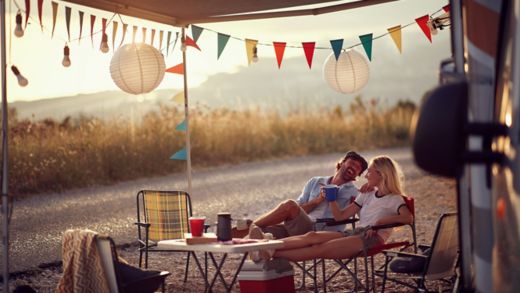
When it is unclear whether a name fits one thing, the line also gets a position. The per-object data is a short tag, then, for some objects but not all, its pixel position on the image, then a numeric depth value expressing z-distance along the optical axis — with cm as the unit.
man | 686
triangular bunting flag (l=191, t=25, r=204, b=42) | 815
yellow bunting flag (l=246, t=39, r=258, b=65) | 866
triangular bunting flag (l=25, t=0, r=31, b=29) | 638
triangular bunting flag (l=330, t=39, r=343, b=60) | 816
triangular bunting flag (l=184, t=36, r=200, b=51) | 816
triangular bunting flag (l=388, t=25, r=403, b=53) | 838
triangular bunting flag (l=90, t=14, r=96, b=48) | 761
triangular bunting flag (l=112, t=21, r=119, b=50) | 790
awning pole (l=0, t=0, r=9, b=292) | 538
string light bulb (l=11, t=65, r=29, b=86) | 557
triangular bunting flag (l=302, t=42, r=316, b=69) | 834
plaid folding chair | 697
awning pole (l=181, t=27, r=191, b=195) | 809
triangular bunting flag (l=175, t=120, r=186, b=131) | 841
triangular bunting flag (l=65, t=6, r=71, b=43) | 730
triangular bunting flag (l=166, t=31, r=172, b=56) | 854
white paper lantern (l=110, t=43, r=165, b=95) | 739
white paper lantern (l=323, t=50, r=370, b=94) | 841
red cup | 554
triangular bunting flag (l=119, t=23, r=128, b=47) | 790
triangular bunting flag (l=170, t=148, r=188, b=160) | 838
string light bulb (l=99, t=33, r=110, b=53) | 746
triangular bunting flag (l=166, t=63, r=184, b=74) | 845
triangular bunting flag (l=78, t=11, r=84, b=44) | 752
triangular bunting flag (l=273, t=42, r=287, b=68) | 864
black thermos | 546
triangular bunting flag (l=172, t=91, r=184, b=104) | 866
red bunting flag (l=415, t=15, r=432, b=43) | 817
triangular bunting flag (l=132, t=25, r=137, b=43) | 784
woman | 600
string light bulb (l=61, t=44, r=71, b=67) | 716
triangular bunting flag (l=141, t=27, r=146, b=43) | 818
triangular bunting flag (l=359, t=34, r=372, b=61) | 828
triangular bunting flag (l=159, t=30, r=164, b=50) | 848
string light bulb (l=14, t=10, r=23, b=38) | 594
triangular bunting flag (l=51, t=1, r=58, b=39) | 704
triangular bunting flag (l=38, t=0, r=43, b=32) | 668
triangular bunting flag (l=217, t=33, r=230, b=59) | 846
